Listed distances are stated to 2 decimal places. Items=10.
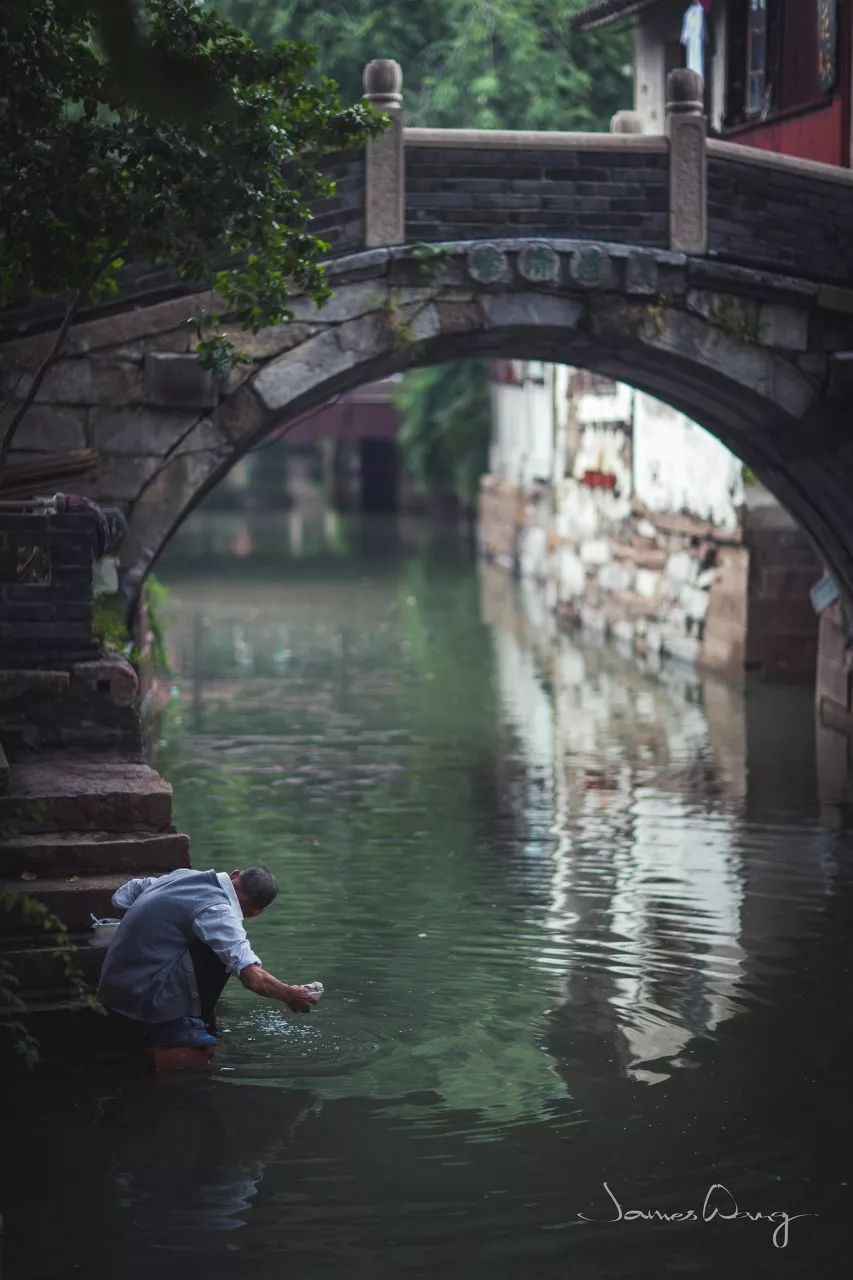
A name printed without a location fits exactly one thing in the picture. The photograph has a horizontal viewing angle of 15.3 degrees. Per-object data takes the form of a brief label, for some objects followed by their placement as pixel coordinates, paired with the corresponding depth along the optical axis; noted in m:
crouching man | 11.68
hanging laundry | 31.93
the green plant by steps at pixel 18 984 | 10.13
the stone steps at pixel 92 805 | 13.12
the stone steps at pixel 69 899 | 12.43
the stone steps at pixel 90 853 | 12.71
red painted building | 26.58
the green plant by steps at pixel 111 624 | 19.29
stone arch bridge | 21.37
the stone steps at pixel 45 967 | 12.28
